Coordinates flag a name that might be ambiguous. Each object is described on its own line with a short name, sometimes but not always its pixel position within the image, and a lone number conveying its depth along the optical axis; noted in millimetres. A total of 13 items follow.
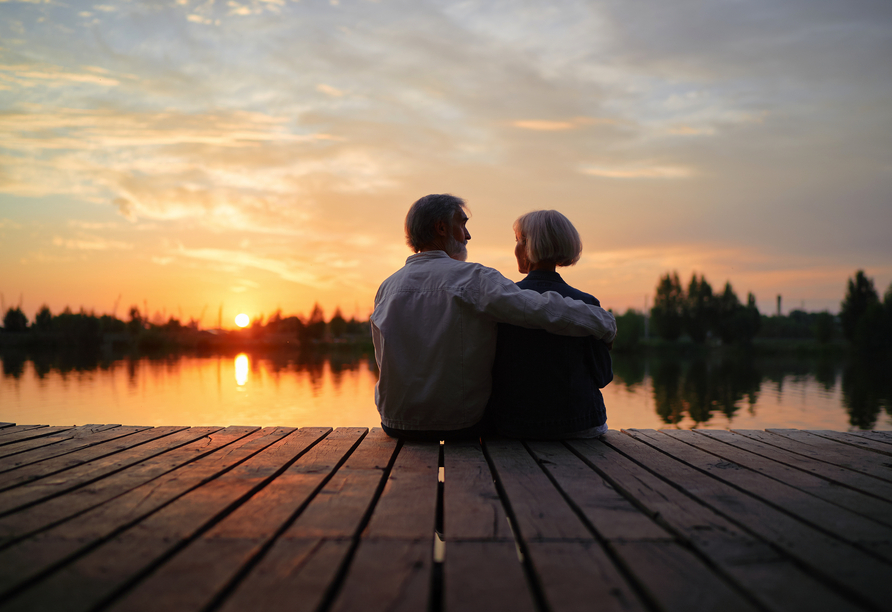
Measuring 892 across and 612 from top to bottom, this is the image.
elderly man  2346
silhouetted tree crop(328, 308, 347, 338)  58838
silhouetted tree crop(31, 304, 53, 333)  50303
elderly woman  2477
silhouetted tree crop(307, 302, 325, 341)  56450
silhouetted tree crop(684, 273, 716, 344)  49969
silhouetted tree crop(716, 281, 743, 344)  49375
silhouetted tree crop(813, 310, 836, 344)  46934
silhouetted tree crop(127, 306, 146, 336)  55031
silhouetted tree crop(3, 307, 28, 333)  49781
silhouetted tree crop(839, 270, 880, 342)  43188
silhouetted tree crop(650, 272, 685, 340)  50375
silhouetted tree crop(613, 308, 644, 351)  48438
